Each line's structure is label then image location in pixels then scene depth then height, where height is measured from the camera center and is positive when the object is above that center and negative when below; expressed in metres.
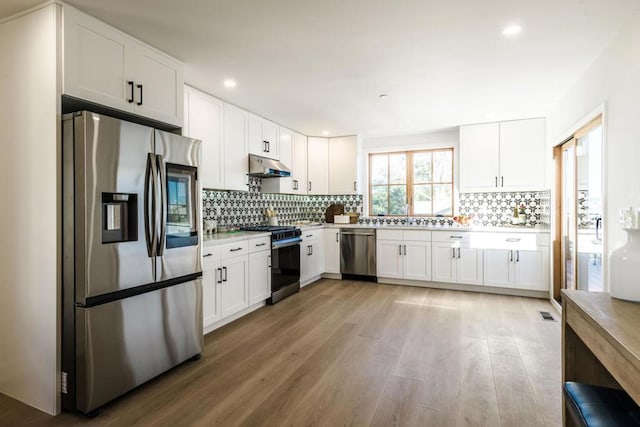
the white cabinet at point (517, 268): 4.32 -0.78
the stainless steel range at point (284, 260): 4.14 -0.65
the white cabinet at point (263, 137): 4.28 +0.98
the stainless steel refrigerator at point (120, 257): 1.95 -0.30
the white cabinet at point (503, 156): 4.54 +0.75
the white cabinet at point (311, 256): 4.94 -0.70
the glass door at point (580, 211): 2.86 -0.02
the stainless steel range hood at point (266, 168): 4.18 +0.55
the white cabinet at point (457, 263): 4.66 -0.76
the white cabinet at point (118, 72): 2.02 +0.96
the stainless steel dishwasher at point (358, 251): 5.27 -0.66
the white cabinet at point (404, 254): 4.93 -0.67
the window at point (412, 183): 5.54 +0.46
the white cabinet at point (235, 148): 3.83 +0.73
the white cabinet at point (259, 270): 3.76 -0.69
